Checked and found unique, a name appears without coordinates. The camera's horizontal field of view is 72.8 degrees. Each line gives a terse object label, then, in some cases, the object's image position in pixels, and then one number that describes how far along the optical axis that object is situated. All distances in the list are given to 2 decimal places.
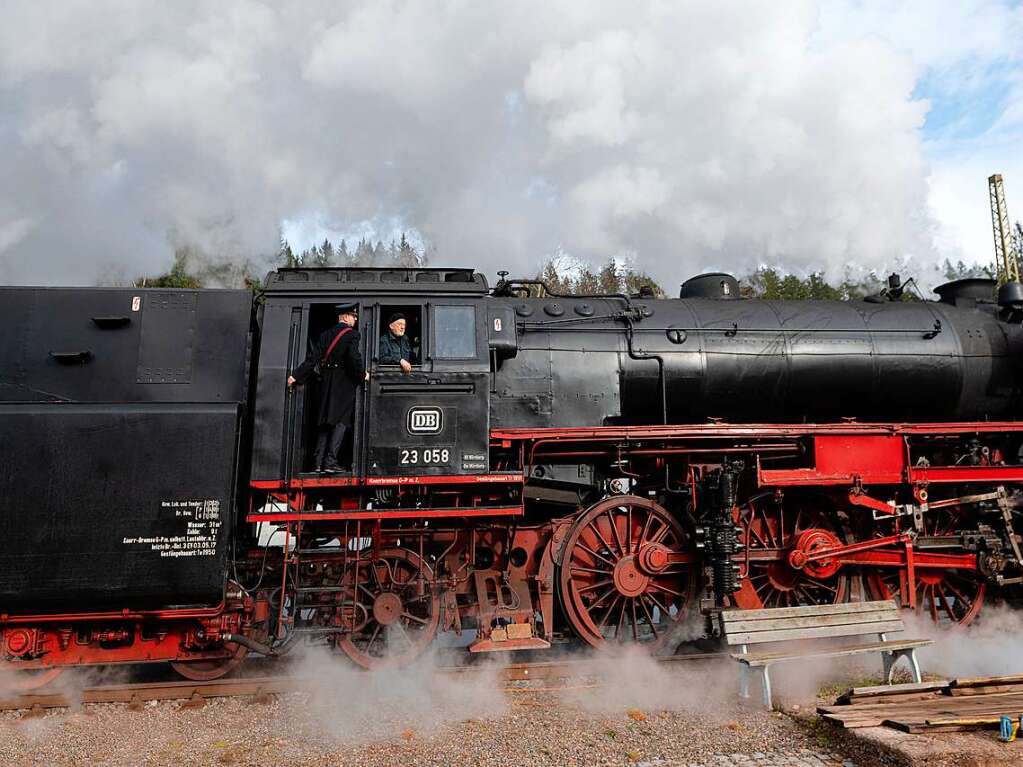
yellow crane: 36.90
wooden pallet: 4.24
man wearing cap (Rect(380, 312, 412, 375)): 6.14
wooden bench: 5.39
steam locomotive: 5.52
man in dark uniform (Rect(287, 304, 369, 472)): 5.90
